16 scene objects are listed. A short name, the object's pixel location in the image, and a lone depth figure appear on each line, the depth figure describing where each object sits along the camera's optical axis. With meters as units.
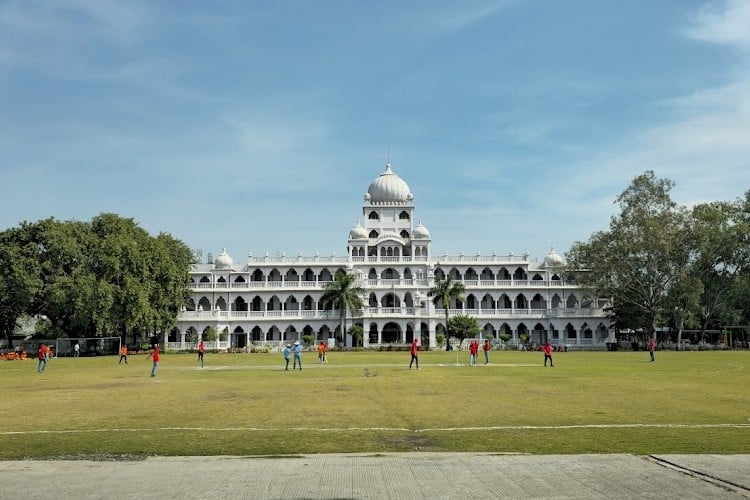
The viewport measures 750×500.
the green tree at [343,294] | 74.19
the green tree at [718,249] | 64.44
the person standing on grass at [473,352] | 39.86
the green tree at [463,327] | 72.62
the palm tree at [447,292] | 70.94
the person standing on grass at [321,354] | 42.98
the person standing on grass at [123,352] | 47.19
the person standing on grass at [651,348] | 43.31
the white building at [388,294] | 79.00
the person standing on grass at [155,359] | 31.89
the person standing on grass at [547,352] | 39.22
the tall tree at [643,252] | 64.44
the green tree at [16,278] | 59.84
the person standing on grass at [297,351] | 35.78
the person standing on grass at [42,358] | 38.41
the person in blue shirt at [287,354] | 35.85
